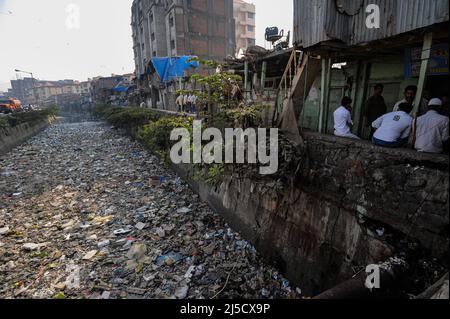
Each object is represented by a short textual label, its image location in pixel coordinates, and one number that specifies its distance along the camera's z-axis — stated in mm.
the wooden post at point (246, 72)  8594
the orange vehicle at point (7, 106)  20220
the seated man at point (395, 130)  3135
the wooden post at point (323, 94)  4660
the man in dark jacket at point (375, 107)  4812
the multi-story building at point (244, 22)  39375
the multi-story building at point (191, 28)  23234
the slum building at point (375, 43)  3125
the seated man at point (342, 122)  4129
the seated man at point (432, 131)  2756
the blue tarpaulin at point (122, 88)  30633
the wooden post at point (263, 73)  7914
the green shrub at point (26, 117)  15445
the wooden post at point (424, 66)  3066
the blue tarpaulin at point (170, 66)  13430
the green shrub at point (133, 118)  13016
